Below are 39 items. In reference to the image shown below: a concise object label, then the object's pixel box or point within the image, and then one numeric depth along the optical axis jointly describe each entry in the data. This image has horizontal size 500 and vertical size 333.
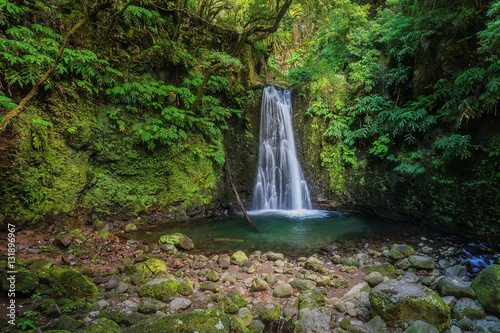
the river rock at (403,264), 4.03
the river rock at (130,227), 5.88
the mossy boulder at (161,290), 3.07
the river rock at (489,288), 2.65
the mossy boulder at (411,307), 2.42
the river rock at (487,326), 2.36
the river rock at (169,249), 4.83
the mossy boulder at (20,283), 2.69
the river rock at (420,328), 2.21
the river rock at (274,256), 4.59
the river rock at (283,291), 3.23
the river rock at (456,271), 3.79
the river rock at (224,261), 4.23
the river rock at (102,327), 2.13
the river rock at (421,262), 3.90
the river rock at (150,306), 2.74
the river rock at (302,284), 3.40
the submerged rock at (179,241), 5.05
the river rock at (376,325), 2.46
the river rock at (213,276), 3.73
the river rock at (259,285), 3.37
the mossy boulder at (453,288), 2.87
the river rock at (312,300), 2.93
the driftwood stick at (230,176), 6.60
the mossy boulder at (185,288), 3.21
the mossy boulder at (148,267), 3.74
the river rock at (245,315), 2.64
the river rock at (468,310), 2.61
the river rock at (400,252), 4.44
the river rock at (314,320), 2.53
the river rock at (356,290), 3.14
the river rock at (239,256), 4.49
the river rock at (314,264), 4.06
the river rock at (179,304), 2.88
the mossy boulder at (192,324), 2.04
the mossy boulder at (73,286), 2.86
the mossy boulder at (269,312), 2.70
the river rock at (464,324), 2.46
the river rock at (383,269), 3.82
